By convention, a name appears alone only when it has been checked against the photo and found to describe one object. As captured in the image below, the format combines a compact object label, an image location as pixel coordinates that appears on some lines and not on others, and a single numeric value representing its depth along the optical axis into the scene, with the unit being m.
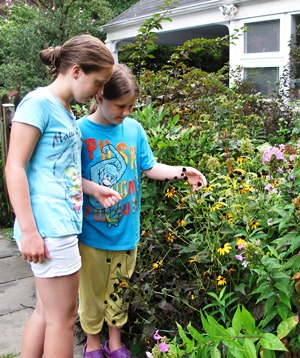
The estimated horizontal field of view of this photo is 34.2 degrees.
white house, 8.23
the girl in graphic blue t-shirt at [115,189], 2.21
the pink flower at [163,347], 1.62
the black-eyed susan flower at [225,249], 2.04
